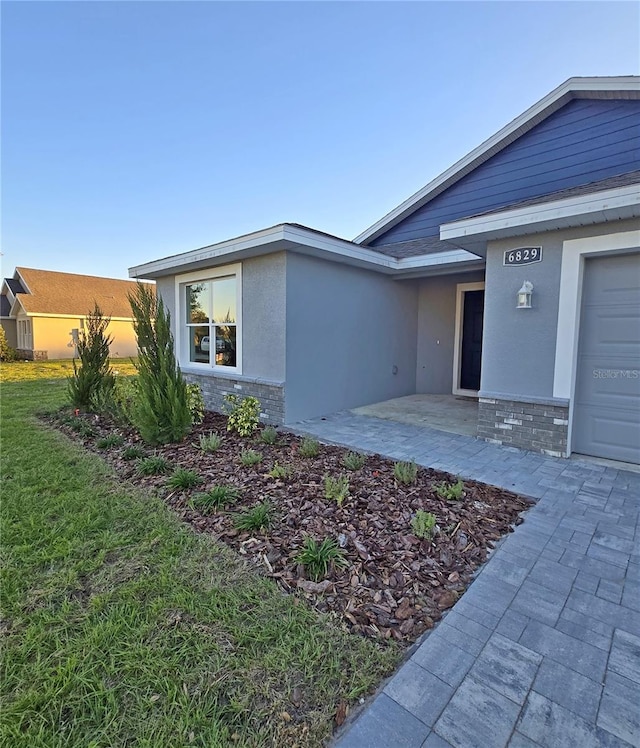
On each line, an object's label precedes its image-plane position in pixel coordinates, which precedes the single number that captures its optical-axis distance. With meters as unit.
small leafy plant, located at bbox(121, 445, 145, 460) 4.82
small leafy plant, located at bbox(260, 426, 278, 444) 5.35
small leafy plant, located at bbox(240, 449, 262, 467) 4.48
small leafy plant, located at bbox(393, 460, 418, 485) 3.92
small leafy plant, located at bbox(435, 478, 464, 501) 3.57
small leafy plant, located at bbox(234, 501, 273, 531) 3.05
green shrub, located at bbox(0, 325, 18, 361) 19.63
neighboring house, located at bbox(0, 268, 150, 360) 21.73
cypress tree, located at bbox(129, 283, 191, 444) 5.27
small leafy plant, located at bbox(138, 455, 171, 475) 4.30
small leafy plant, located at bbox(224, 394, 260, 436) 5.85
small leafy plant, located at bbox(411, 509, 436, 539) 2.91
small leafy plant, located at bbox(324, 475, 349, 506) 3.52
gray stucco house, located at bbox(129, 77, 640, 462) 4.61
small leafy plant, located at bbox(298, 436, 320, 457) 4.74
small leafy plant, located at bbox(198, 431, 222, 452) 5.02
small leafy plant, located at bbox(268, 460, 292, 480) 4.10
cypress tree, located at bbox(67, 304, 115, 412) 7.28
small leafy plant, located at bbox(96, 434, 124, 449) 5.30
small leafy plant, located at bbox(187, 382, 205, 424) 6.46
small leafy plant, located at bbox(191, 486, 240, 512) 3.43
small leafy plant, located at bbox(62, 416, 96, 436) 5.93
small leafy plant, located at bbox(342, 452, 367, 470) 4.34
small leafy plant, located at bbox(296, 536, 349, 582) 2.53
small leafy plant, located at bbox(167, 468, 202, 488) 3.87
